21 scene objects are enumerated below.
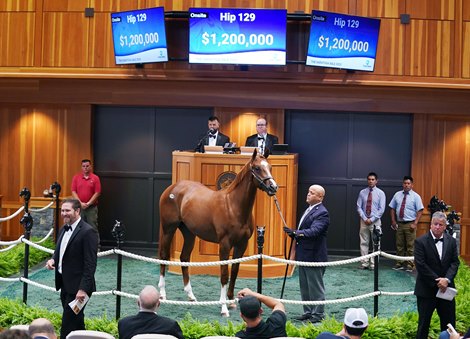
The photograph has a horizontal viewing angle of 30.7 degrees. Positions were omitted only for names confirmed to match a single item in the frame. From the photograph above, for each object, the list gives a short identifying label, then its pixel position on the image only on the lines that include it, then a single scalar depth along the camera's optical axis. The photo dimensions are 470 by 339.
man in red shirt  15.59
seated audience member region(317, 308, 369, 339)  6.32
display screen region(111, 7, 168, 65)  14.91
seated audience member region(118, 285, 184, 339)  6.95
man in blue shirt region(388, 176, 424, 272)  14.98
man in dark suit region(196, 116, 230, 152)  13.99
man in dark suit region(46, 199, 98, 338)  8.22
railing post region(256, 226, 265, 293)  9.91
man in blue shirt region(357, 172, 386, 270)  14.98
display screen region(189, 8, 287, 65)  14.57
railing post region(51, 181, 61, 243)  15.63
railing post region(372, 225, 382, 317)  10.26
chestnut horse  11.16
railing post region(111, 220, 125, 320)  10.11
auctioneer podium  13.45
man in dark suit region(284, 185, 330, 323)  10.52
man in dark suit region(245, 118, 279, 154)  13.66
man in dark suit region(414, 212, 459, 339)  9.00
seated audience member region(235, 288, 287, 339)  6.70
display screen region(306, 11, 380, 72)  14.63
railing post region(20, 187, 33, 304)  10.68
